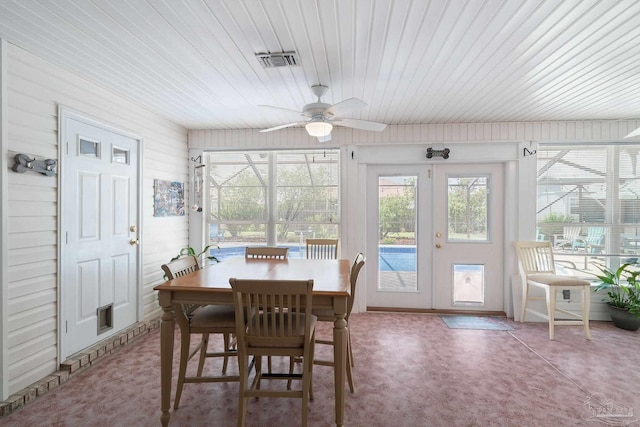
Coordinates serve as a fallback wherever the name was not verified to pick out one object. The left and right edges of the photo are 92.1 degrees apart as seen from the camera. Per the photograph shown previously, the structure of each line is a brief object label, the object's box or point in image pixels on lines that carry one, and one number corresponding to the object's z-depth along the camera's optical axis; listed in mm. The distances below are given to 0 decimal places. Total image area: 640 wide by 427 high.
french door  4129
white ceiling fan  2445
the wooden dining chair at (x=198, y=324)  2094
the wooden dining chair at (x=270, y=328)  1726
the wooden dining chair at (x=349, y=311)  2162
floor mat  3656
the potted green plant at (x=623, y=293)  3557
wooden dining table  1907
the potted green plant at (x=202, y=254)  4054
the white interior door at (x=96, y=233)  2633
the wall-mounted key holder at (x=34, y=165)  2199
